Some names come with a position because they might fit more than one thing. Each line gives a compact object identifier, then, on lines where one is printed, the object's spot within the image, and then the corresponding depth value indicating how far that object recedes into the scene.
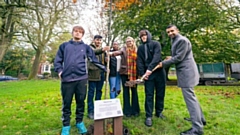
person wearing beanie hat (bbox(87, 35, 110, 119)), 3.24
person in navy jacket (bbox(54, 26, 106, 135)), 2.47
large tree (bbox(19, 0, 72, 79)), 9.34
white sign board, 2.32
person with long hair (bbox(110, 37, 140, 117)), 3.28
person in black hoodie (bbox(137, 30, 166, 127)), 3.04
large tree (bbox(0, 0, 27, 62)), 9.26
